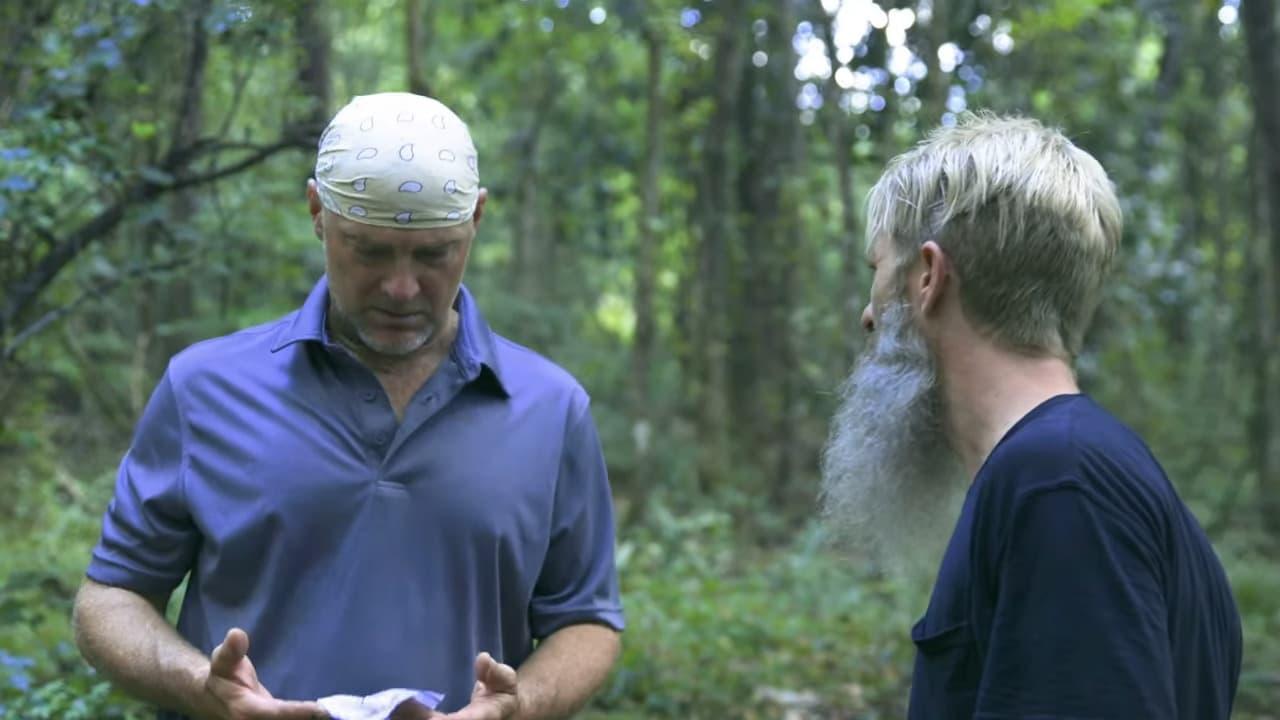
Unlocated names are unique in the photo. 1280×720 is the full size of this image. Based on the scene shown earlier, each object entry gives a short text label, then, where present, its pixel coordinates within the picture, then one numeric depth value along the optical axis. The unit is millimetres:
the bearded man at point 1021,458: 2016
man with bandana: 2854
